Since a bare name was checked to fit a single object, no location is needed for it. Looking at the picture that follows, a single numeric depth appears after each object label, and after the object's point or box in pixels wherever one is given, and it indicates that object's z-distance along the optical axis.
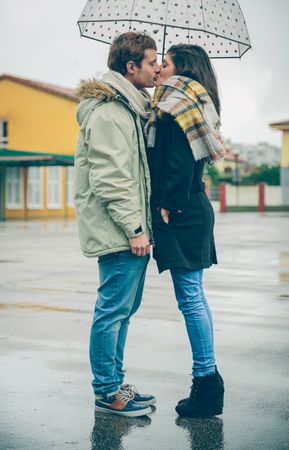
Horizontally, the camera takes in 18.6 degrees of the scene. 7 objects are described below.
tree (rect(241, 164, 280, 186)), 58.30
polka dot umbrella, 5.17
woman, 4.28
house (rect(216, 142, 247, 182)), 92.49
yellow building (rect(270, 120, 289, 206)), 47.03
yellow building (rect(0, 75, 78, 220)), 37.28
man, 4.22
